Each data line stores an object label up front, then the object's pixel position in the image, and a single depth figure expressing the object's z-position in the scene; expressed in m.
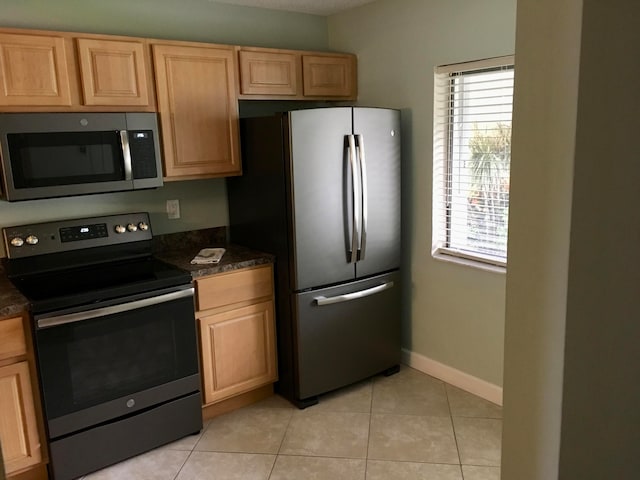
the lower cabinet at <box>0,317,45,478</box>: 2.30
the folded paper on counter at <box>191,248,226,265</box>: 2.94
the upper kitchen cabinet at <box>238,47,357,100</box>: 3.11
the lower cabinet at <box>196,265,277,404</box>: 2.87
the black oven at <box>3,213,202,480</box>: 2.38
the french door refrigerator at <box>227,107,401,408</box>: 2.90
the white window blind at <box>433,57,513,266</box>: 2.88
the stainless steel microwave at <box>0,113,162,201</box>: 2.41
